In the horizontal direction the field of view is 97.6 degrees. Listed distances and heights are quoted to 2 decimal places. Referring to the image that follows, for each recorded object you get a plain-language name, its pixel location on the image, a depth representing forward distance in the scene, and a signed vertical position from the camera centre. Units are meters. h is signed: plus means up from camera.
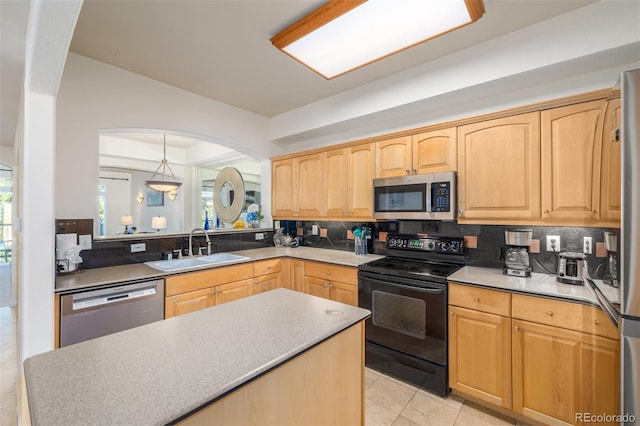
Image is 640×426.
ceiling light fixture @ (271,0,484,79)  1.59 +1.16
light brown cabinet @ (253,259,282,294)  2.90 -0.67
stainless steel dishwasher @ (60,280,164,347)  1.79 -0.68
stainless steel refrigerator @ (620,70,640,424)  1.21 -0.14
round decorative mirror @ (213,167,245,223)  4.55 +0.30
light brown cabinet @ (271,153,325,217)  3.31 +0.33
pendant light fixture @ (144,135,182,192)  4.63 +0.46
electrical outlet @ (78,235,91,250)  2.22 -0.23
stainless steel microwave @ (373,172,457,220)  2.33 +0.14
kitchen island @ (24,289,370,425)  0.69 -0.46
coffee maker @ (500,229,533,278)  2.04 -0.31
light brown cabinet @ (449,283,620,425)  1.56 -0.89
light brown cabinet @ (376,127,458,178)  2.37 +0.53
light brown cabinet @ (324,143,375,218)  2.89 +0.35
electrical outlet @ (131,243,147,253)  2.59 -0.33
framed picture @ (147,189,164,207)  6.46 +0.31
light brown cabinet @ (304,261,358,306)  2.61 -0.68
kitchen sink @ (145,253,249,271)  2.56 -0.49
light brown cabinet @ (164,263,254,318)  2.27 -0.67
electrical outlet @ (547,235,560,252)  2.11 -0.23
